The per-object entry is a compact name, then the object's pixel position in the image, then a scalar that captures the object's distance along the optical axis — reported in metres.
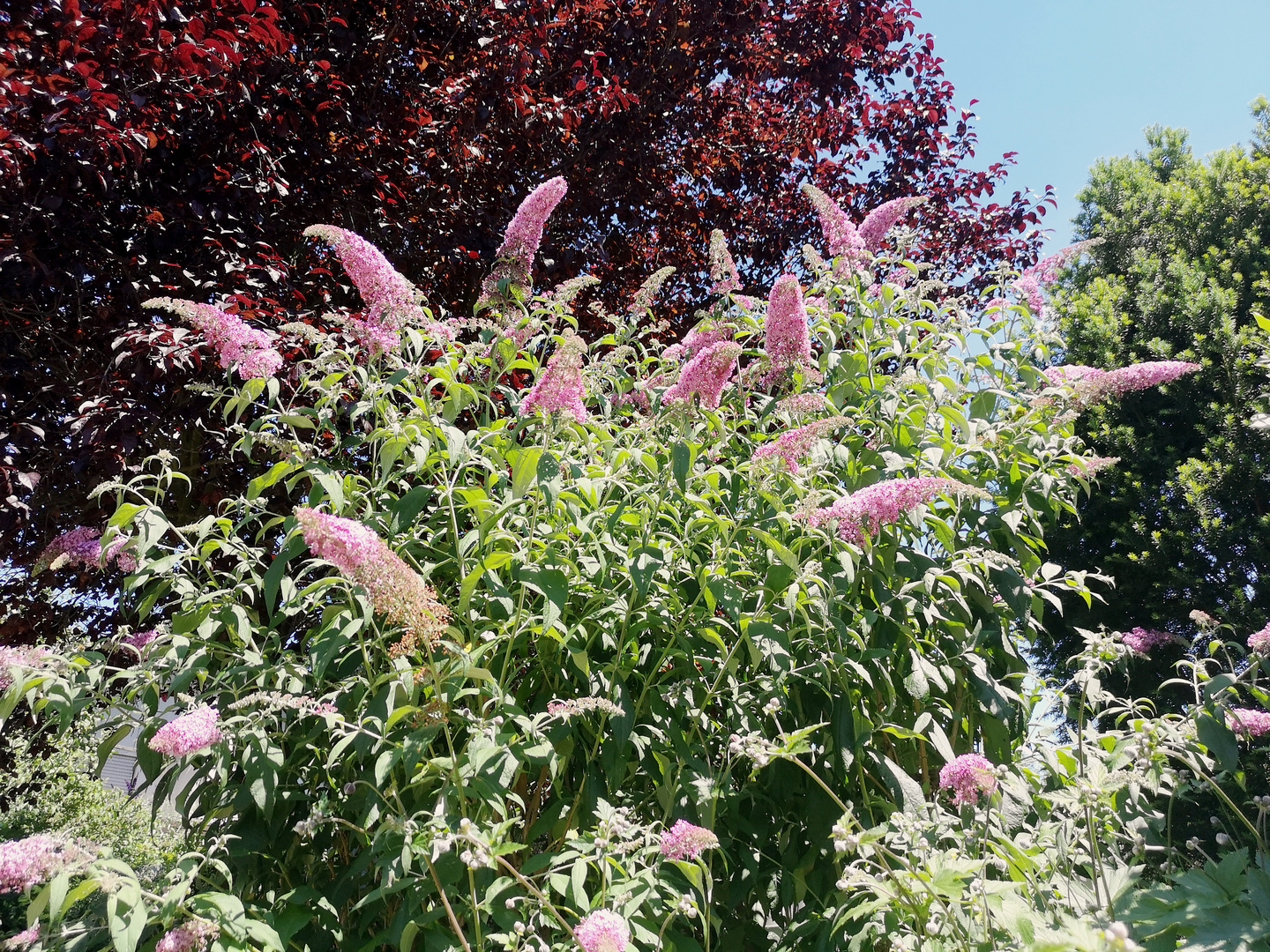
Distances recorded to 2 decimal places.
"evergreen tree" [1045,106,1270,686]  8.04
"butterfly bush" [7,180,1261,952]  1.73
